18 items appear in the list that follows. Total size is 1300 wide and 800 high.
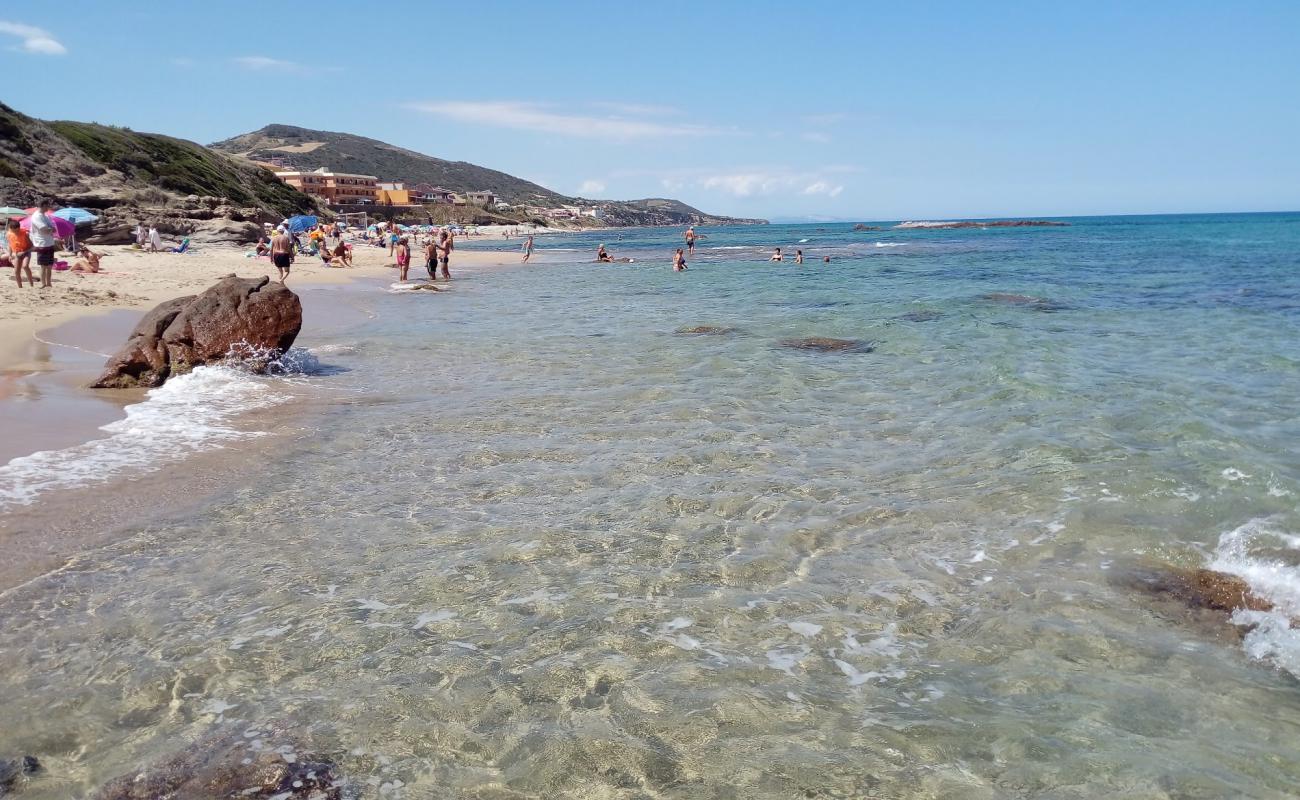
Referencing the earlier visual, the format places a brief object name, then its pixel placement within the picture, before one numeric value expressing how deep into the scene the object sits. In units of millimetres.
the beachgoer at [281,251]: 24516
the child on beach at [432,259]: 34375
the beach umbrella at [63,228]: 29162
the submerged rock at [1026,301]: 22688
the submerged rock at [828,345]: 15328
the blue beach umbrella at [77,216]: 31688
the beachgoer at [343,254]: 39938
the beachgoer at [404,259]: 33188
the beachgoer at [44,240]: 17531
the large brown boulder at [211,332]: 11344
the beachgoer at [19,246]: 18784
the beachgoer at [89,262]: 25500
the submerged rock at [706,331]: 17594
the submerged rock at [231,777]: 3252
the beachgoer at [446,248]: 36375
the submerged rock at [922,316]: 20062
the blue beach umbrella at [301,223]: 51000
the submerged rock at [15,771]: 3279
